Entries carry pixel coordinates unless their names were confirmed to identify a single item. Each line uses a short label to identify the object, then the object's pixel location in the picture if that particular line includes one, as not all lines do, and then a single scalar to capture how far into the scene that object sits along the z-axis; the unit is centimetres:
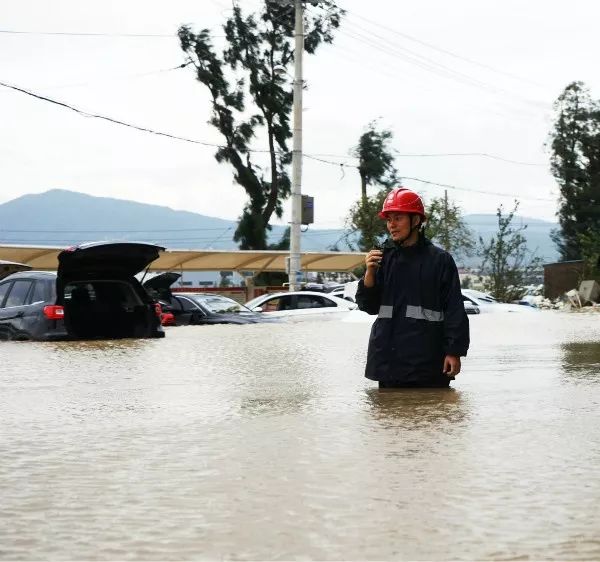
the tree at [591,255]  5759
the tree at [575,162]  8200
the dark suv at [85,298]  1797
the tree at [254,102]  5838
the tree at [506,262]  5031
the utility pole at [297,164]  3503
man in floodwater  923
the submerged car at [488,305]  3444
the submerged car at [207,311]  2681
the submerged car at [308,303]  2973
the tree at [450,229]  7475
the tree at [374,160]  7562
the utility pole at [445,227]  7575
